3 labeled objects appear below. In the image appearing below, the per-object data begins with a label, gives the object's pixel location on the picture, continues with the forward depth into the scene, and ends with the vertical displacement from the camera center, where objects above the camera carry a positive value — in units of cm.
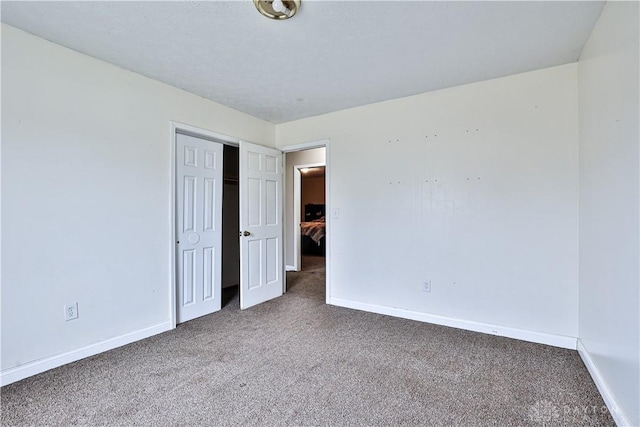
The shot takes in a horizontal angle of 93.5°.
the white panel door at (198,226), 306 -13
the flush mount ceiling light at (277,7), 172 +121
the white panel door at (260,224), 348 -13
